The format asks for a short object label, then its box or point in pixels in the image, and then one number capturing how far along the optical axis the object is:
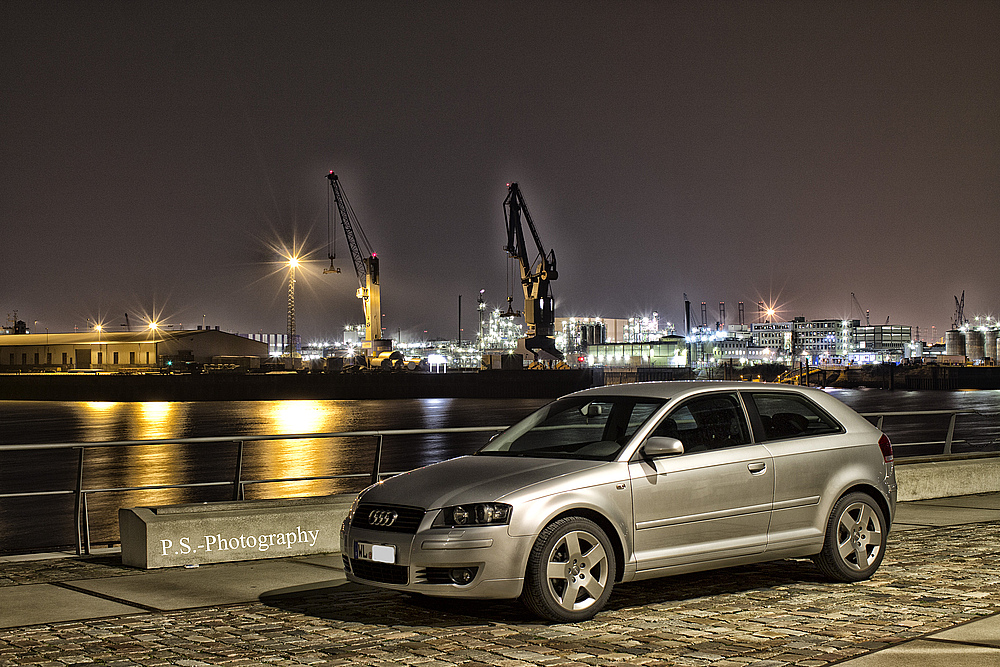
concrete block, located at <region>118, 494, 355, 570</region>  9.38
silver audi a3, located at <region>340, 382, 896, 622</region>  6.71
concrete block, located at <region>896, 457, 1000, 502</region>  13.85
